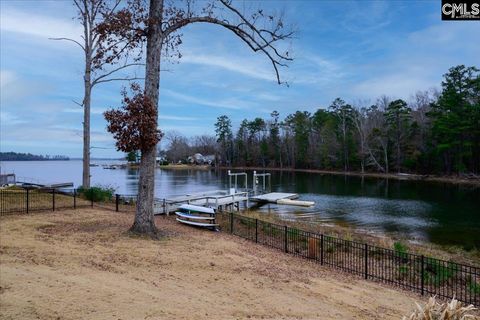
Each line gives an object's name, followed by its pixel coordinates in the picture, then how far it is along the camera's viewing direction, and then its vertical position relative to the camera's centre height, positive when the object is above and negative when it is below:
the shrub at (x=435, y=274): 10.63 -3.30
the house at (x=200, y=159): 128.36 +0.70
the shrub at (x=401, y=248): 12.47 -3.13
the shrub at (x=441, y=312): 3.03 -1.22
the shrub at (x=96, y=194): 19.69 -1.74
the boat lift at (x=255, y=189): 36.44 -2.70
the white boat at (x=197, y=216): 14.70 -2.16
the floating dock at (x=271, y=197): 33.52 -3.25
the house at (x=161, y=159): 139.88 +0.71
